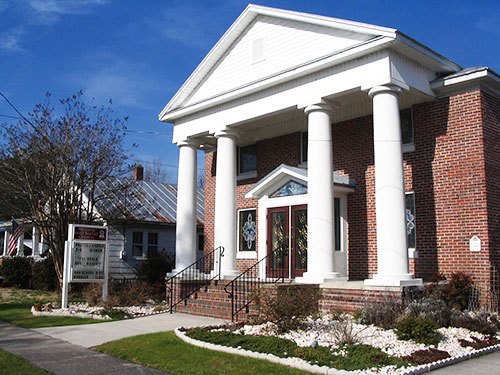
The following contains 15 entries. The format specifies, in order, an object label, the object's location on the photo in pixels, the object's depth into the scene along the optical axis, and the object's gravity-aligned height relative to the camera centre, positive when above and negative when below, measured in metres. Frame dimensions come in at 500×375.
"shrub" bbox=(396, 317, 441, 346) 8.94 -1.22
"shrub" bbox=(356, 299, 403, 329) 10.23 -1.09
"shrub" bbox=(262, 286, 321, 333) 9.91 -0.97
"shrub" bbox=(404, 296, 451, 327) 10.20 -1.01
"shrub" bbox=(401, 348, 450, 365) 7.78 -1.47
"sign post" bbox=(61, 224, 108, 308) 15.82 +0.01
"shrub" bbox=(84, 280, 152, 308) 15.88 -1.16
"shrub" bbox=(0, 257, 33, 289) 26.94 -0.74
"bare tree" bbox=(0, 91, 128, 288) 20.30 +3.32
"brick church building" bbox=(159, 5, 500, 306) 12.73 +3.19
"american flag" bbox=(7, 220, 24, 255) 26.00 +1.03
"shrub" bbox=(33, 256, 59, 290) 23.86 -0.87
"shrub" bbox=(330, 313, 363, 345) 8.73 -1.30
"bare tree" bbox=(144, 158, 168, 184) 53.00 +8.35
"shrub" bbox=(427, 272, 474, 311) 12.20 -0.72
